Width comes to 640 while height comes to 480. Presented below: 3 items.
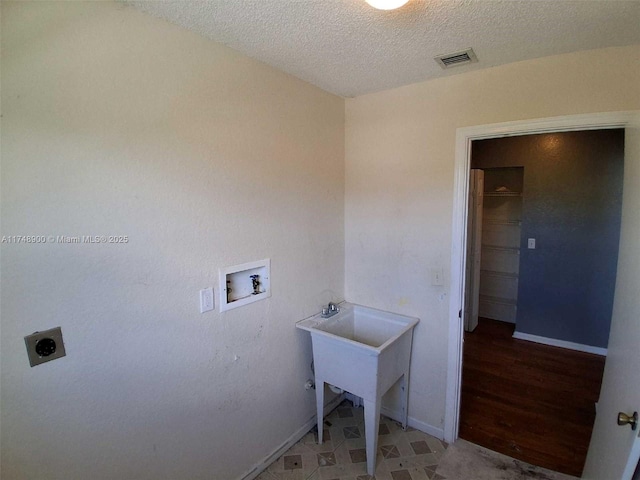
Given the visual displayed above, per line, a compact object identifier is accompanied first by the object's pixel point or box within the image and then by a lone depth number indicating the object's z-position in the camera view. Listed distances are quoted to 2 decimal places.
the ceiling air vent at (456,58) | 1.65
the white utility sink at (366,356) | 1.87
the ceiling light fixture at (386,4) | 1.12
